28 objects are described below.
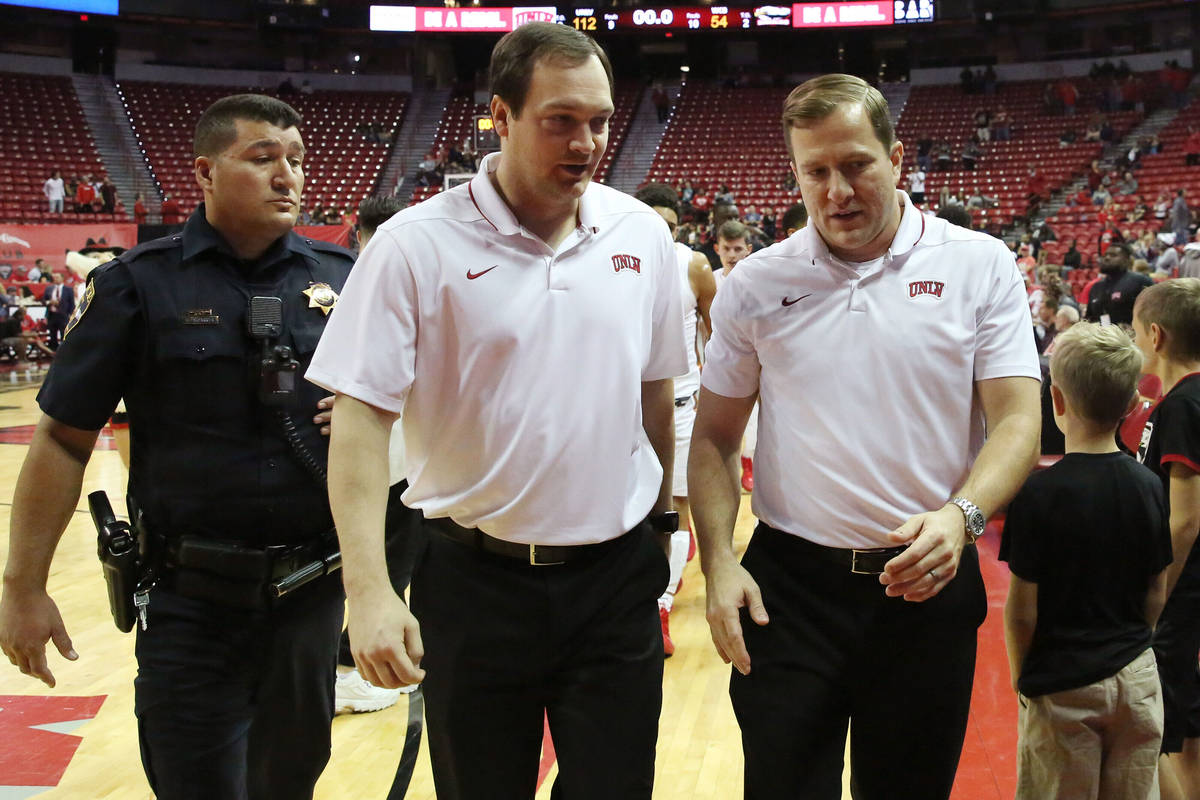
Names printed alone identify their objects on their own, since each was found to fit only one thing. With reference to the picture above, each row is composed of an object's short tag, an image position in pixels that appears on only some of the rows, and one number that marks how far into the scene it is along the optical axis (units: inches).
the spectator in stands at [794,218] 212.4
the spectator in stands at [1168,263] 502.3
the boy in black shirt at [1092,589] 88.8
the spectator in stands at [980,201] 805.9
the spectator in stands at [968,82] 1050.1
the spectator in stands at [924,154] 936.3
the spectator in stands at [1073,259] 663.8
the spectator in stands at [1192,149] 812.0
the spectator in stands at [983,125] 968.3
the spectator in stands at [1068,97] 981.2
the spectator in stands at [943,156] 932.6
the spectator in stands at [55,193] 824.3
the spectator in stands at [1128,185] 815.7
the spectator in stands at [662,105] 1109.1
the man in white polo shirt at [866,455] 74.2
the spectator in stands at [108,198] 861.8
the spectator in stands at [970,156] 932.6
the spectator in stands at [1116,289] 277.3
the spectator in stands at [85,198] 844.0
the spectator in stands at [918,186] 835.9
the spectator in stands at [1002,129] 971.3
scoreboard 1067.3
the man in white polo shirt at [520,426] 71.5
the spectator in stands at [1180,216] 669.3
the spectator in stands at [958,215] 209.3
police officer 85.1
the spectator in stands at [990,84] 1045.8
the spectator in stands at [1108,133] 920.9
